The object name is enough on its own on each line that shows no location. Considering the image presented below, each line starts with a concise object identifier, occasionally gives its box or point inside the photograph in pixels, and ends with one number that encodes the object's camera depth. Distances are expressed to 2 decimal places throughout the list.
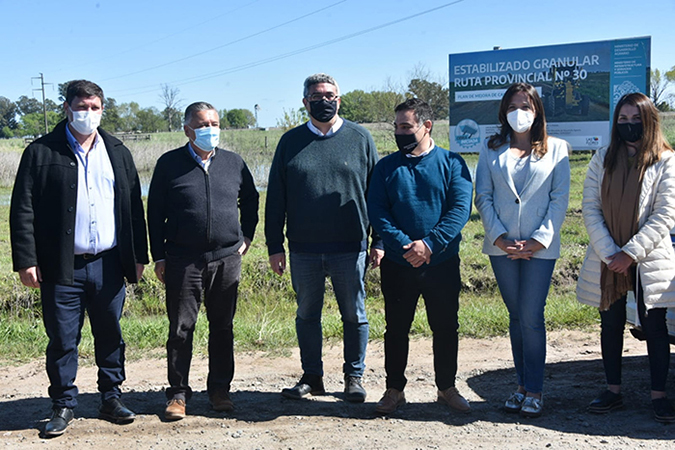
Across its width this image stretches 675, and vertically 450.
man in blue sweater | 4.61
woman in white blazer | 4.60
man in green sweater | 4.91
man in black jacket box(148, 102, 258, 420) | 4.73
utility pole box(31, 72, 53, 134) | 63.32
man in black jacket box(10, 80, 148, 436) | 4.46
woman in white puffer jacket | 4.47
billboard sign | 12.67
